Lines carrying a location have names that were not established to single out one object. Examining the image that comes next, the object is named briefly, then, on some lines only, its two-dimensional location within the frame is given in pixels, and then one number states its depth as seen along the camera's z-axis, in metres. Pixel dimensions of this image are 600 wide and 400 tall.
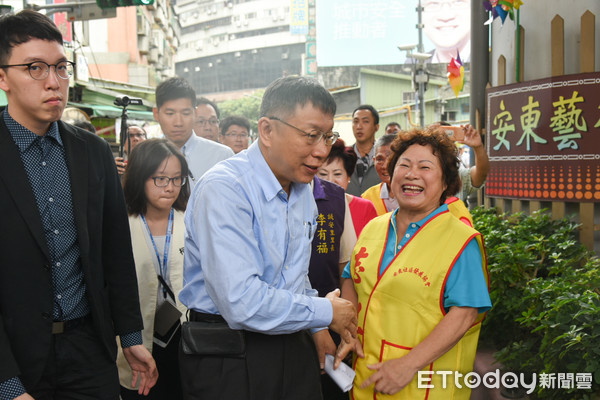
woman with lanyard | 3.28
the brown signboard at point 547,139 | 5.13
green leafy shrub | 2.89
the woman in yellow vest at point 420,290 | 2.46
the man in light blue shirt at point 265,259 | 1.93
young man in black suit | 2.06
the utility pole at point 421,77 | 17.03
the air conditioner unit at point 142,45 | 33.53
